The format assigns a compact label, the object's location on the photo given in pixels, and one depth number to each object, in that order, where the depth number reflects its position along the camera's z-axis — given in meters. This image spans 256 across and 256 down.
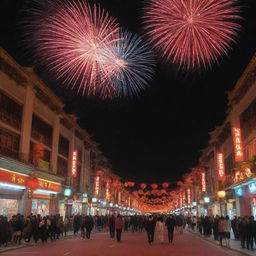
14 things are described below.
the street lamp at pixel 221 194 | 31.58
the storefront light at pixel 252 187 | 24.88
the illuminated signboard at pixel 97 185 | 57.09
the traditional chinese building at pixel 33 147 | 26.45
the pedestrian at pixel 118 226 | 24.29
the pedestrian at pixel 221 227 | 20.93
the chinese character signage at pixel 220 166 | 38.84
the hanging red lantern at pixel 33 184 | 26.55
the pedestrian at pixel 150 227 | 22.72
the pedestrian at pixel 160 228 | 22.98
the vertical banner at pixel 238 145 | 29.17
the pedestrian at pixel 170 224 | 23.39
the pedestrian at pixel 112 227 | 28.61
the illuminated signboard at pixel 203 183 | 53.00
